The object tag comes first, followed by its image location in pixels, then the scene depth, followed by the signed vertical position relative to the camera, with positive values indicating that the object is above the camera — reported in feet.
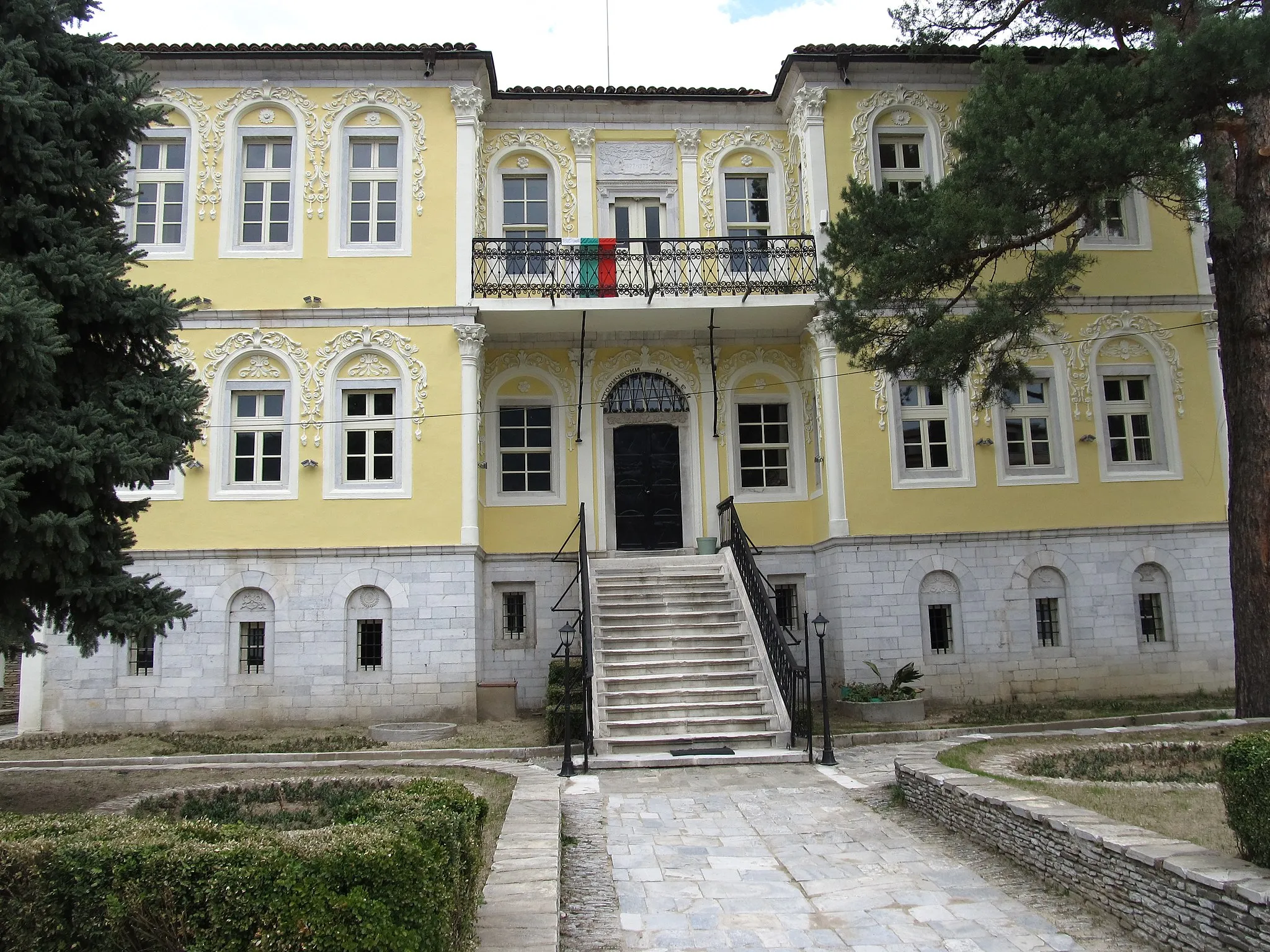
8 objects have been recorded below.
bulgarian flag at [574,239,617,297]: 54.44 +19.20
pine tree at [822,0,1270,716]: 36.42 +15.83
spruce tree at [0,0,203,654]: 25.68 +7.66
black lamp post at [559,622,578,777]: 36.78 -4.69
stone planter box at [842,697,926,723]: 47.65 -4.25
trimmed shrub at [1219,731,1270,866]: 18.02 -3.29
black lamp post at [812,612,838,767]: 37.79 -3.81
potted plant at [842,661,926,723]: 47.70 -3.78
